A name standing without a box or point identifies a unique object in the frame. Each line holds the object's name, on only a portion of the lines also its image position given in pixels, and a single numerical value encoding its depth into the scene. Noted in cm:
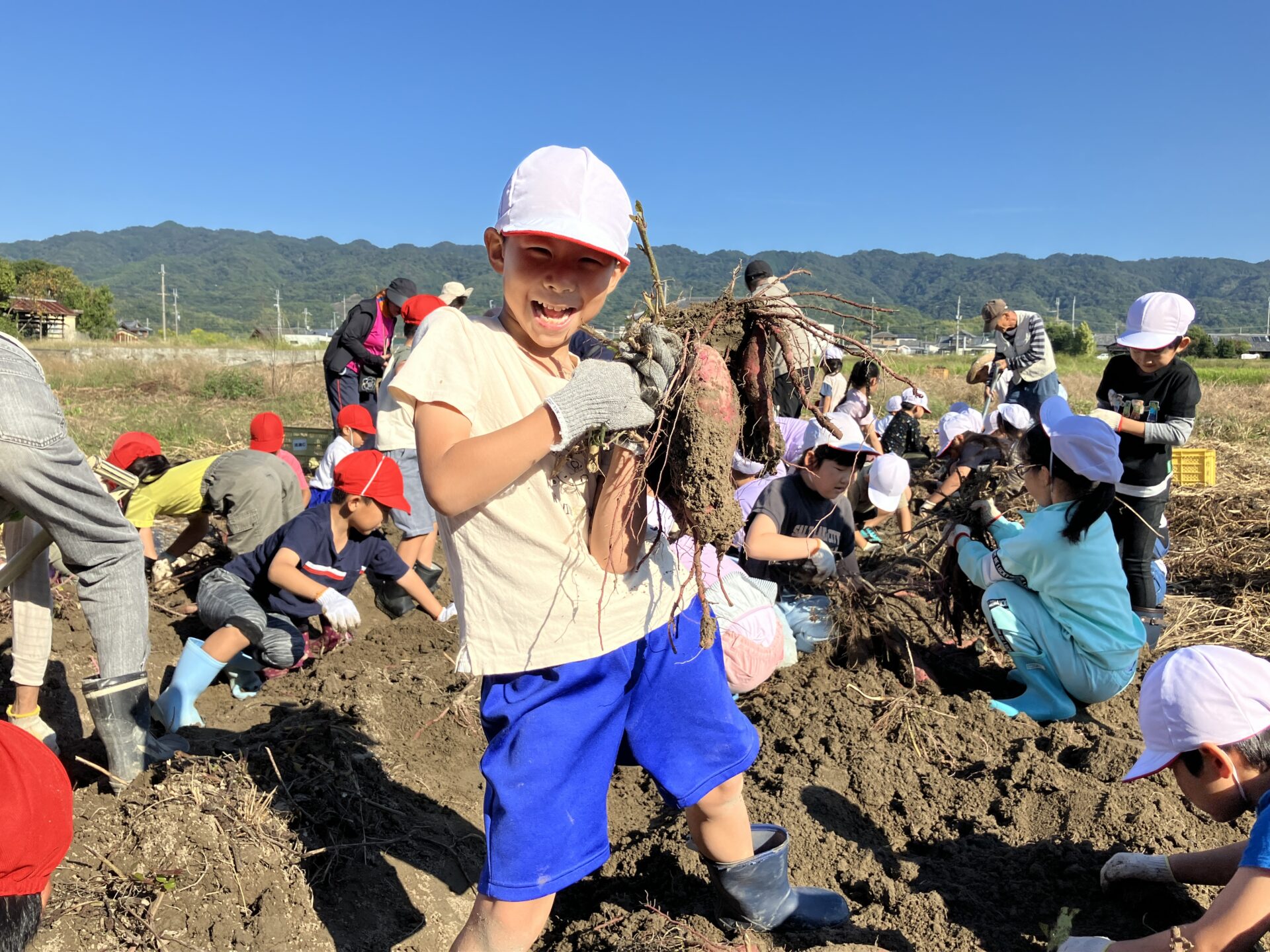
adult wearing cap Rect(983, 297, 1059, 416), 641
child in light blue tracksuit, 335
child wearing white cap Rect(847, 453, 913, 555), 439
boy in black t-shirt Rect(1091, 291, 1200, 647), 429
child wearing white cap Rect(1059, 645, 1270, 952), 177
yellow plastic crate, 710
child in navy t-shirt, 361
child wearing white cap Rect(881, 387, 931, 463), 805
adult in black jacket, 667
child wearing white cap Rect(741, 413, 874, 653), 368
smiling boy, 153
